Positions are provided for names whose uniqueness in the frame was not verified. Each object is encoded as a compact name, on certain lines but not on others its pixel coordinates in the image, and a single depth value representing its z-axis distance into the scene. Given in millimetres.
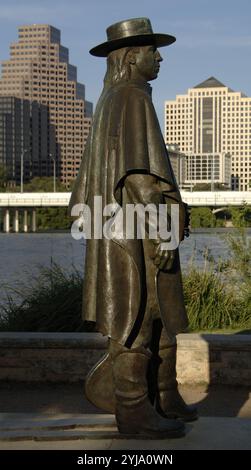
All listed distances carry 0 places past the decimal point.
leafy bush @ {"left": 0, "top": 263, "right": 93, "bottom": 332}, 10281
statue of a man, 4703
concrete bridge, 77500
